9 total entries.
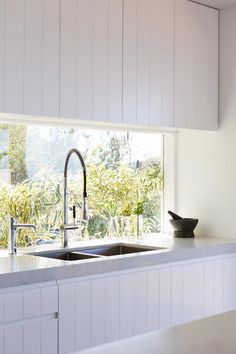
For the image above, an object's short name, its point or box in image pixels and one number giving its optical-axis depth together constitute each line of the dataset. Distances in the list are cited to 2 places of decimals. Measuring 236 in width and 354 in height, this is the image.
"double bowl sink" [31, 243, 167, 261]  3.44
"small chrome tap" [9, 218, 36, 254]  3.30
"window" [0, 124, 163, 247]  3.67
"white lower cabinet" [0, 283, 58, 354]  2.58
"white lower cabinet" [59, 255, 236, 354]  2.88
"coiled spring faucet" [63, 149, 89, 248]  3.61
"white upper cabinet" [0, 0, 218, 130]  3.12
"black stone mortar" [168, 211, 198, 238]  4.17
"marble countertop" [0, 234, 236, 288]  2.66
